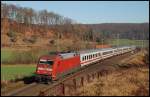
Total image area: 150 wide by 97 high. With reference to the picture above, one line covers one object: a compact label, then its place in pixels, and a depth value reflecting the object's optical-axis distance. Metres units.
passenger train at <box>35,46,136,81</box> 29.38
